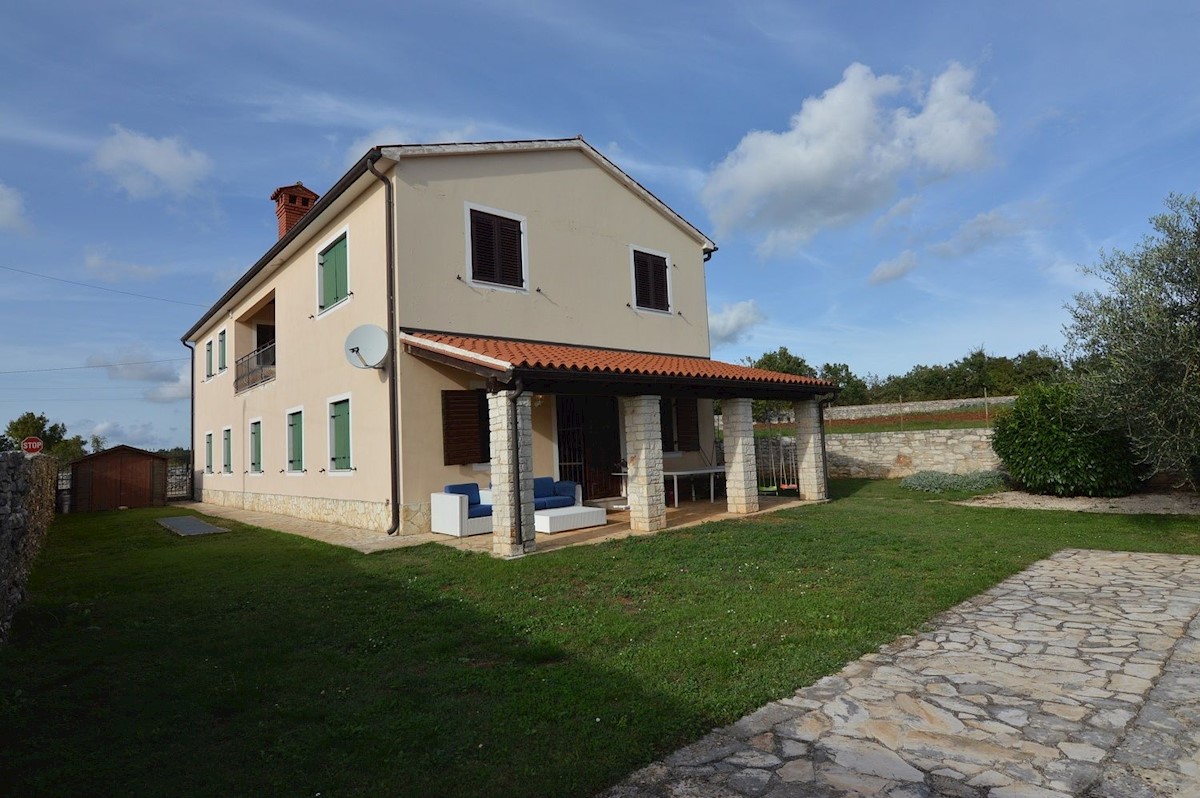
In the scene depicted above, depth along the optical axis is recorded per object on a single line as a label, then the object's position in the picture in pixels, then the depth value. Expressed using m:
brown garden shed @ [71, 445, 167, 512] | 20.53
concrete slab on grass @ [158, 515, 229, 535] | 12.58
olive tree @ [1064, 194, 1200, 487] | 8.33
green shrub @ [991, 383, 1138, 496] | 12.09
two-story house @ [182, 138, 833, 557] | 10.03
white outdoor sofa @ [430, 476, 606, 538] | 10.00
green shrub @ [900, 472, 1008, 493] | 14.48
